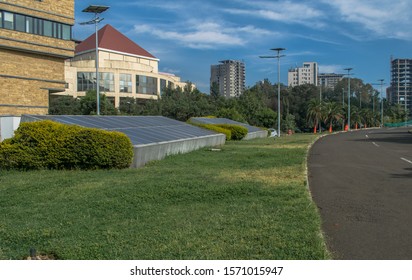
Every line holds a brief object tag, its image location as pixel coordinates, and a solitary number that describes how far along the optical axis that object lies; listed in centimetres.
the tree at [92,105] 5350
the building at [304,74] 17088
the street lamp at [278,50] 4831
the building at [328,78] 18748
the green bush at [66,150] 1359
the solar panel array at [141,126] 1719
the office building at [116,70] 8206
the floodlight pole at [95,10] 3916
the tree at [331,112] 7900
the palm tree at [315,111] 7762
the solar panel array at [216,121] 3762
